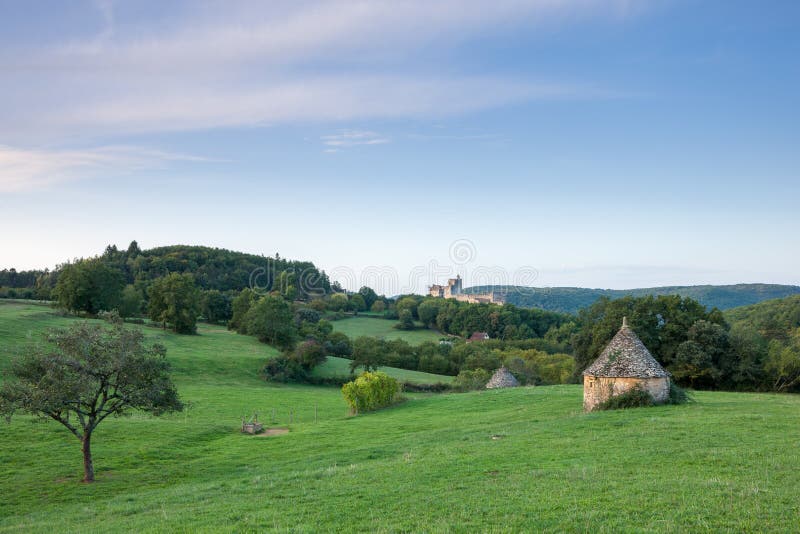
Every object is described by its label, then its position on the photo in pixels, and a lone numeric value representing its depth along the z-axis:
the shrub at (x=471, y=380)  57.52
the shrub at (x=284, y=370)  64.69
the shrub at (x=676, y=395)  27.94
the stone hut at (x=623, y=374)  27.36
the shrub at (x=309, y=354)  72.25
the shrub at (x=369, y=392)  40.56
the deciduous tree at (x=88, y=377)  20.97
